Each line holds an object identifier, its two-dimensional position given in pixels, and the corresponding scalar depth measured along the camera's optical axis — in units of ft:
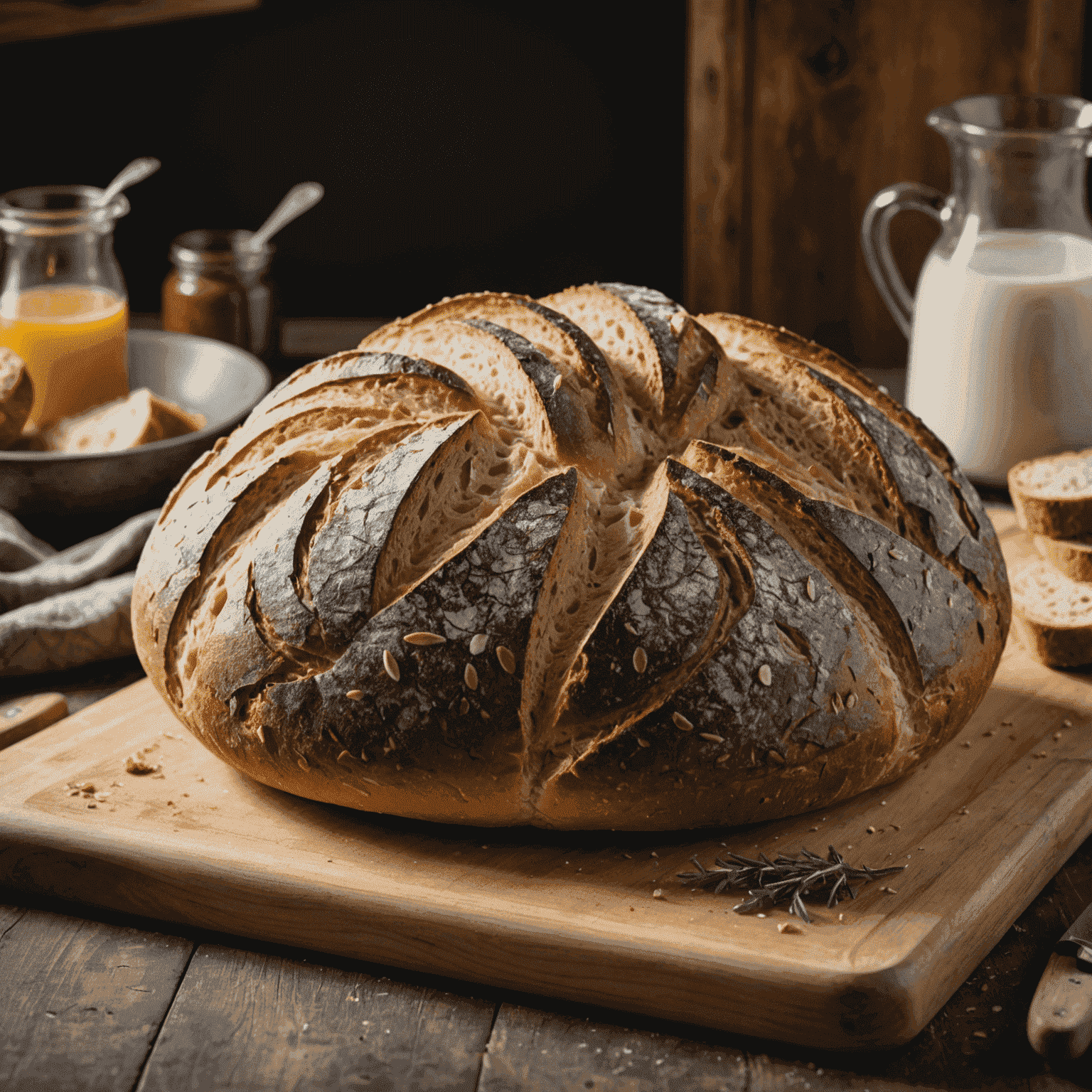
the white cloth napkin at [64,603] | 6.82
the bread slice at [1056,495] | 7.40
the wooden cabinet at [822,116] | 12.26
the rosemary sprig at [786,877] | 4.73
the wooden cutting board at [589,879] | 4.42
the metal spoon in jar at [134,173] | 9.64
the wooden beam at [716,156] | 12.26
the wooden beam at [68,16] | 10.65
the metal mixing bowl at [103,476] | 7.87
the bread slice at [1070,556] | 7.09
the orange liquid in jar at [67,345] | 9.20
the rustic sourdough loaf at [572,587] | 4.92
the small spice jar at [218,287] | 10.68
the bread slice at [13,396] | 8.50
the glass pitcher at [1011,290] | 8.52
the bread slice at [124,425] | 8.47
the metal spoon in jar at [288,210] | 10.68
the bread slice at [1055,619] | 6.47
